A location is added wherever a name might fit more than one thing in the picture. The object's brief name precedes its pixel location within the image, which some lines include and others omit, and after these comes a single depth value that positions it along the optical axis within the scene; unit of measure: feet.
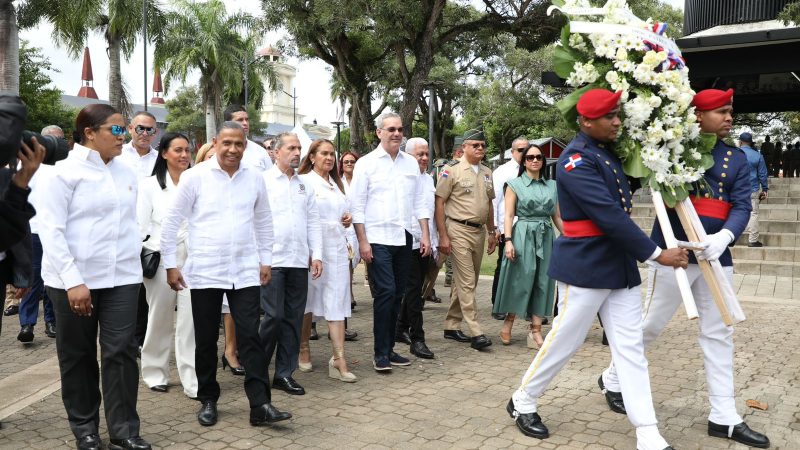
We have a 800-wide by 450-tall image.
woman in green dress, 22.85
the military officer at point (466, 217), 22.93
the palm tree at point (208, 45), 116.78
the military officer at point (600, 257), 13.39
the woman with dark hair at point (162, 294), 18.02
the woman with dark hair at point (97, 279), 13.39
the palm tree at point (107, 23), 71.10
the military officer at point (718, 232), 14.66
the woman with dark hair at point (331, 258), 19.27
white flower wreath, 13.83
